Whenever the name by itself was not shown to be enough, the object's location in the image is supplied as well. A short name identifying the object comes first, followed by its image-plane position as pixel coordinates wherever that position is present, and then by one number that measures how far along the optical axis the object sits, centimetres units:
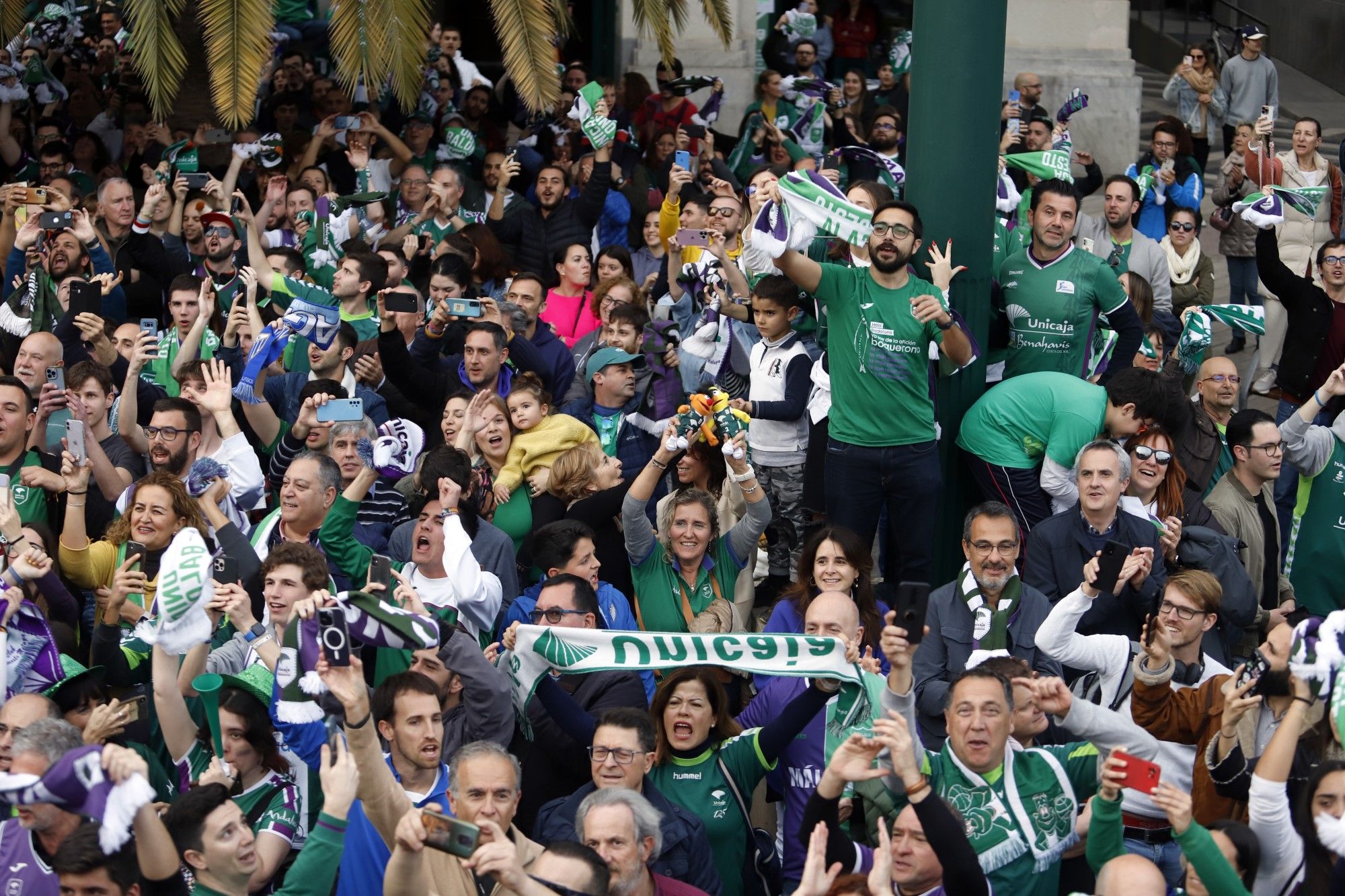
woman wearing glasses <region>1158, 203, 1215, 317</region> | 2137
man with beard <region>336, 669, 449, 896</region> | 1008
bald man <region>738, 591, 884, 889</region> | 1141
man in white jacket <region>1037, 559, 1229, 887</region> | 1080
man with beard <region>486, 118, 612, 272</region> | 2139
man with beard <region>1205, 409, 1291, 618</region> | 1466
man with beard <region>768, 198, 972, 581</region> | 1420
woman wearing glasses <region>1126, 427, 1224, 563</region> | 1394
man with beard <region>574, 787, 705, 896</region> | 952
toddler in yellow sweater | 1473
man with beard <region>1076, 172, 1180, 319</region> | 2036
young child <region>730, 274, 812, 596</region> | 1562
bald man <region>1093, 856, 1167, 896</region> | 884
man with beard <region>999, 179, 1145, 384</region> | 1548
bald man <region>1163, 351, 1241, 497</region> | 1569
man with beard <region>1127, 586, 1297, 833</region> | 1032
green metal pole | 1429
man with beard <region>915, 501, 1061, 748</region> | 1214
